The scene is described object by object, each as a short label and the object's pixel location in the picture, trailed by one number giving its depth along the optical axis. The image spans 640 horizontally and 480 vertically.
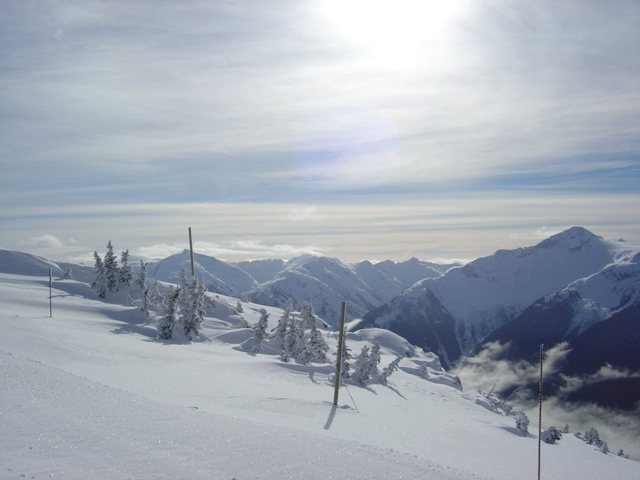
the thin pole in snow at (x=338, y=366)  23.06
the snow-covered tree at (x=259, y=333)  47.29
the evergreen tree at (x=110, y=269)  60.91
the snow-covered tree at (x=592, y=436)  74.47
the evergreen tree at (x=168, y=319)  44.56
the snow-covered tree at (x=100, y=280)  61.18
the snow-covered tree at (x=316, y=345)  48.66
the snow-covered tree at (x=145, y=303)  50.97
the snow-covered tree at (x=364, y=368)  41.31
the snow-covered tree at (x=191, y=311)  46.47
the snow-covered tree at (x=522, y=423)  35.91
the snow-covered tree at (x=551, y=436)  35.27
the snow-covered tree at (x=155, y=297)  52.27
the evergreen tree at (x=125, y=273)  63.34
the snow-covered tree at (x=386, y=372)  44.07
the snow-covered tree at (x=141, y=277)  59.12
